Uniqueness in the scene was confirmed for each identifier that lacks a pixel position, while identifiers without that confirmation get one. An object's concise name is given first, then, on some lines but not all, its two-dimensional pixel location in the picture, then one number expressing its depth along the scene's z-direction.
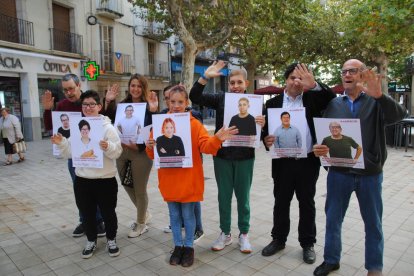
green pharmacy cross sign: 16.74
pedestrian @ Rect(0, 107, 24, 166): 10.01
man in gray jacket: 2.90
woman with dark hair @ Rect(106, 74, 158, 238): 4.09
